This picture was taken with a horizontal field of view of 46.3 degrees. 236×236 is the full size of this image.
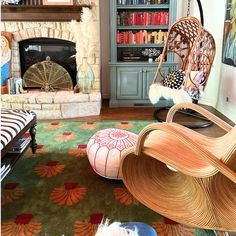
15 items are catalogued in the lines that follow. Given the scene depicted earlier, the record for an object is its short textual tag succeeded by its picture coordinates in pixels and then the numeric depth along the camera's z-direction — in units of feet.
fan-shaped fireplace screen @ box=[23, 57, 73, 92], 13.67
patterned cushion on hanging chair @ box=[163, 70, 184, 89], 11.51
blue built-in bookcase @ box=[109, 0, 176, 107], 13.88
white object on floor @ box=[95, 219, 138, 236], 2.95
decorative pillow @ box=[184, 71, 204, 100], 10.82
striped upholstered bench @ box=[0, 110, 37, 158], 6.21
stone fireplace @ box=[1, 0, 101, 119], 12.58
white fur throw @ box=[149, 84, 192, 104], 10.45
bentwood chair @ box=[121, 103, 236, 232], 3.08
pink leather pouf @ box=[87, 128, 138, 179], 6.69
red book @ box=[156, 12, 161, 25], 14.05
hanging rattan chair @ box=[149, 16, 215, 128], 10.75
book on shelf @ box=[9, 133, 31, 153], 7.27
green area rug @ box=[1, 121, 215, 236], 5.40
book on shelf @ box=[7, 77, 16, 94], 12.96
